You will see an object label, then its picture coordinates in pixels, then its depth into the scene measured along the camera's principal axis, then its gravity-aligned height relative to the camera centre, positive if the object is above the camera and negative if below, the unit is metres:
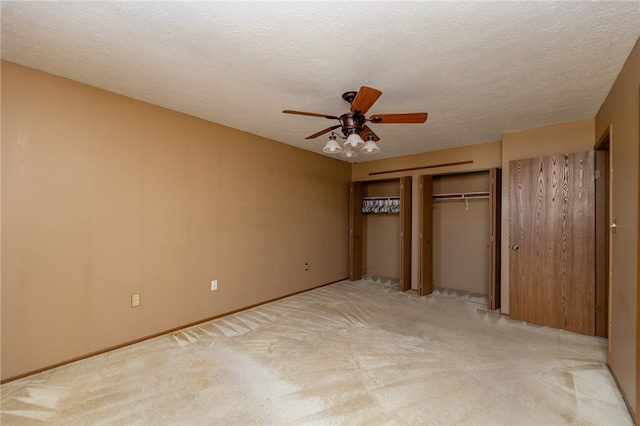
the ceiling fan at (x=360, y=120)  2.07 +0.75
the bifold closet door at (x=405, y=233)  4.77 -0.35
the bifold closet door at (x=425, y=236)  4.56 -0.40
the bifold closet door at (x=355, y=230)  5.43 -0.34
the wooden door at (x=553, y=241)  3.11 -0.34
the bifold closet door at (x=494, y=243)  3.87 -0.43
